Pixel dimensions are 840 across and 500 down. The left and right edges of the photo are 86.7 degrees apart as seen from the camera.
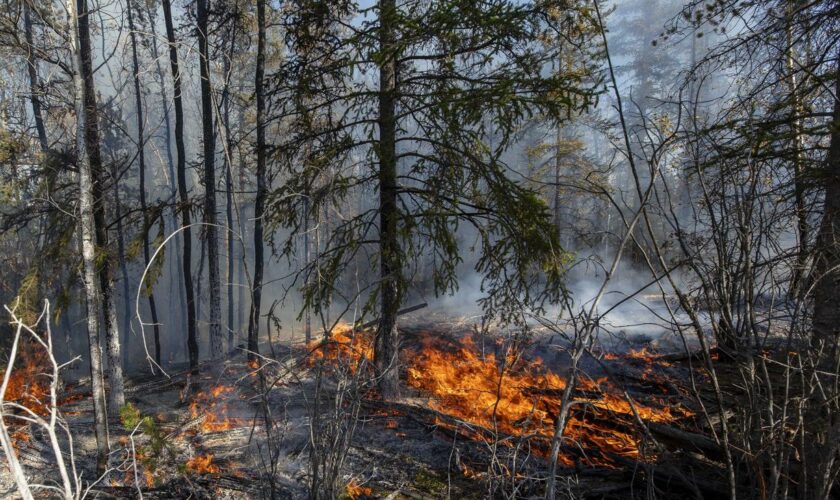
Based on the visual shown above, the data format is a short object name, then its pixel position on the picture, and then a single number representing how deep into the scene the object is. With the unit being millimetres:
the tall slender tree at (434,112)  6465
